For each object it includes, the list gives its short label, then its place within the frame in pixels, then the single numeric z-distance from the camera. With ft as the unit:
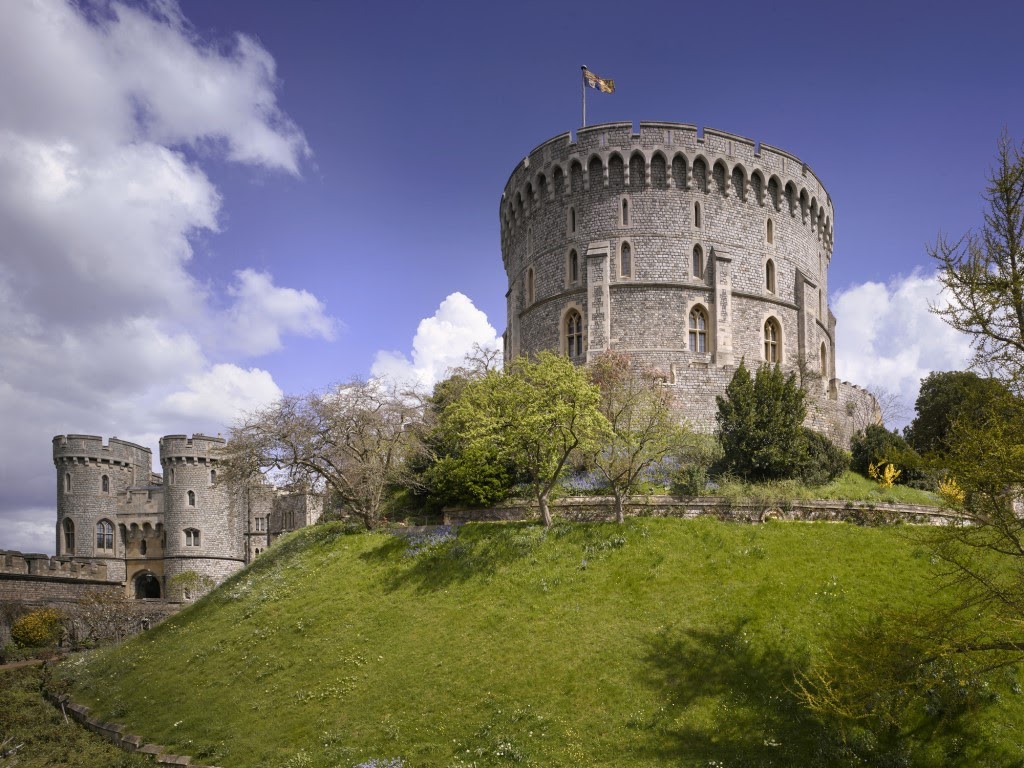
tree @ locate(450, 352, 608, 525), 81.25
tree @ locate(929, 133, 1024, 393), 40.22
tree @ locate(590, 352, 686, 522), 83.15
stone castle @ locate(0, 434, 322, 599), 187.62
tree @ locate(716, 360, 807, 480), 94.73
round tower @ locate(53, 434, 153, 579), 190.90
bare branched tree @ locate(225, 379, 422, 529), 95.45
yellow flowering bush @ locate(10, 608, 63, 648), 116.88
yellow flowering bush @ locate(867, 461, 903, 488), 98.57
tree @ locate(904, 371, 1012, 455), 111.45
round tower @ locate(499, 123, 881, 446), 124.16
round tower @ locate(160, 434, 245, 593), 186.91
